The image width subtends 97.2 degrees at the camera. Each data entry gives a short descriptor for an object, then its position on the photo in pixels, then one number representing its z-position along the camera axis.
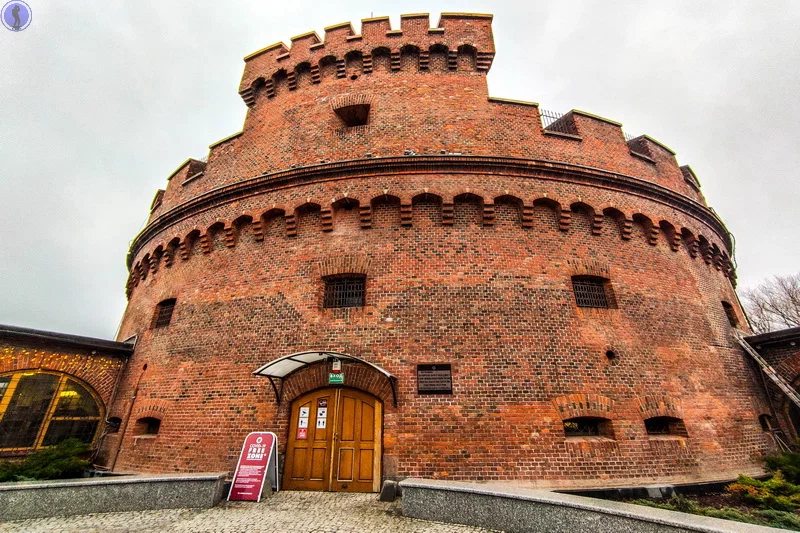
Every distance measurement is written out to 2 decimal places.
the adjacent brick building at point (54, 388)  9.11
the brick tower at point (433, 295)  7.60
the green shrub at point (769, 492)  6.24
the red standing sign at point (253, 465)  6.73
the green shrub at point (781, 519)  5.19
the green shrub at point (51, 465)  7.80
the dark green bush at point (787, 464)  7.42
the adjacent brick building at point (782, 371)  9.32
